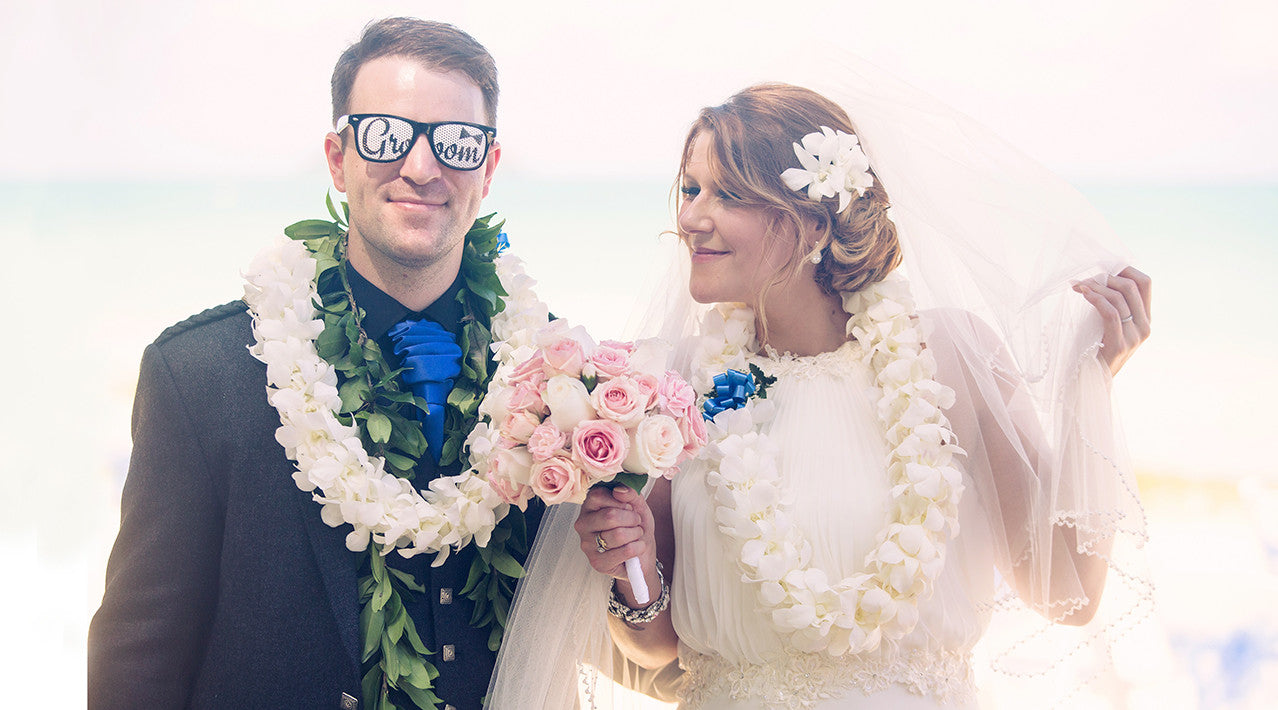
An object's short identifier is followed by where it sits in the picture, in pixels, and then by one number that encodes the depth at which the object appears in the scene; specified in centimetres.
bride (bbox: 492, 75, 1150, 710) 184
